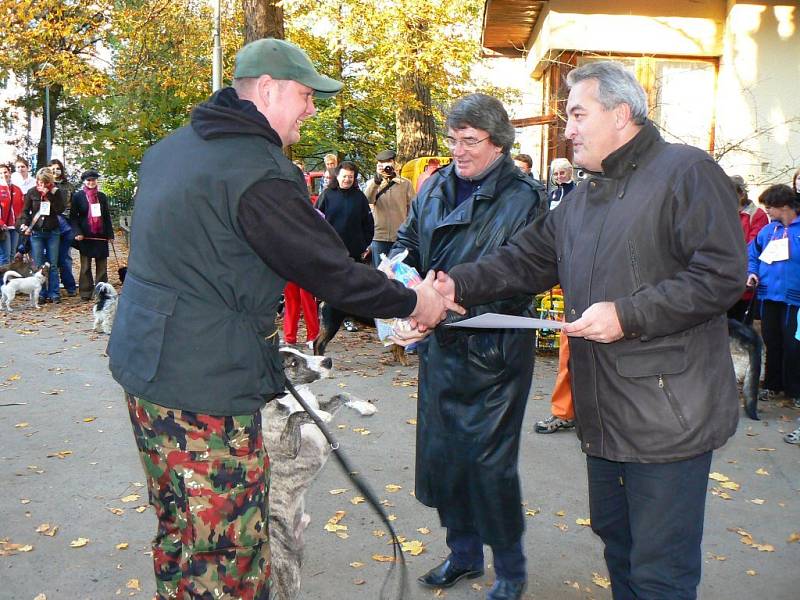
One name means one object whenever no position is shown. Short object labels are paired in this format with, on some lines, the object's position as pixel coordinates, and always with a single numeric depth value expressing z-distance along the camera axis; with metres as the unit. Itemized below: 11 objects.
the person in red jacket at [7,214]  14.55
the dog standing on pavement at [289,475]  3.44
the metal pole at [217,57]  19.16
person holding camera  10.81
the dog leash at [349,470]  3.06
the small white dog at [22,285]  13.45
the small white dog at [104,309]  11.62
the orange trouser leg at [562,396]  6.67
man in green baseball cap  2.59
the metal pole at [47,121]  34.16
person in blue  7.56
